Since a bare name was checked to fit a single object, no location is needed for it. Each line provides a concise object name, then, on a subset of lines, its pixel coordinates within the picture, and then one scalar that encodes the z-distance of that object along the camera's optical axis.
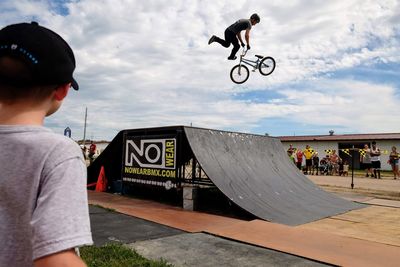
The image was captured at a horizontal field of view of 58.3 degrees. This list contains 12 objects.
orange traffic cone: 11.24
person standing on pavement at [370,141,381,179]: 18.42
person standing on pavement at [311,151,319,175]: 25.33
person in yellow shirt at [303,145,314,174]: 23.89
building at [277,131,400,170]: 34.22
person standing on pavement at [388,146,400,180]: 18.68
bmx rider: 9.90
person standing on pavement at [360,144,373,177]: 21.69
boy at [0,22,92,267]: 0.89
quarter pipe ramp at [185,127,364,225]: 7.63
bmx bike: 11.74
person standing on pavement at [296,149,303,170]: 23.43
